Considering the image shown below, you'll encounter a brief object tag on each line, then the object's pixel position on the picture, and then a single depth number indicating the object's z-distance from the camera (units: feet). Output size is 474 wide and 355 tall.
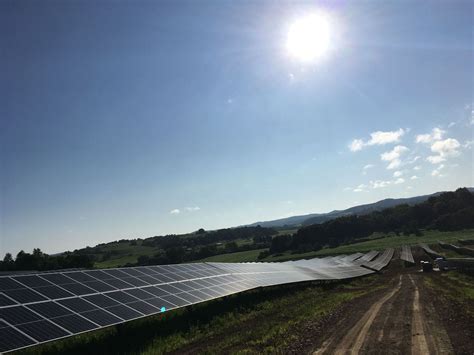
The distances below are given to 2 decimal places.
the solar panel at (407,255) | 239.54
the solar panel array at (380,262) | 223.34
